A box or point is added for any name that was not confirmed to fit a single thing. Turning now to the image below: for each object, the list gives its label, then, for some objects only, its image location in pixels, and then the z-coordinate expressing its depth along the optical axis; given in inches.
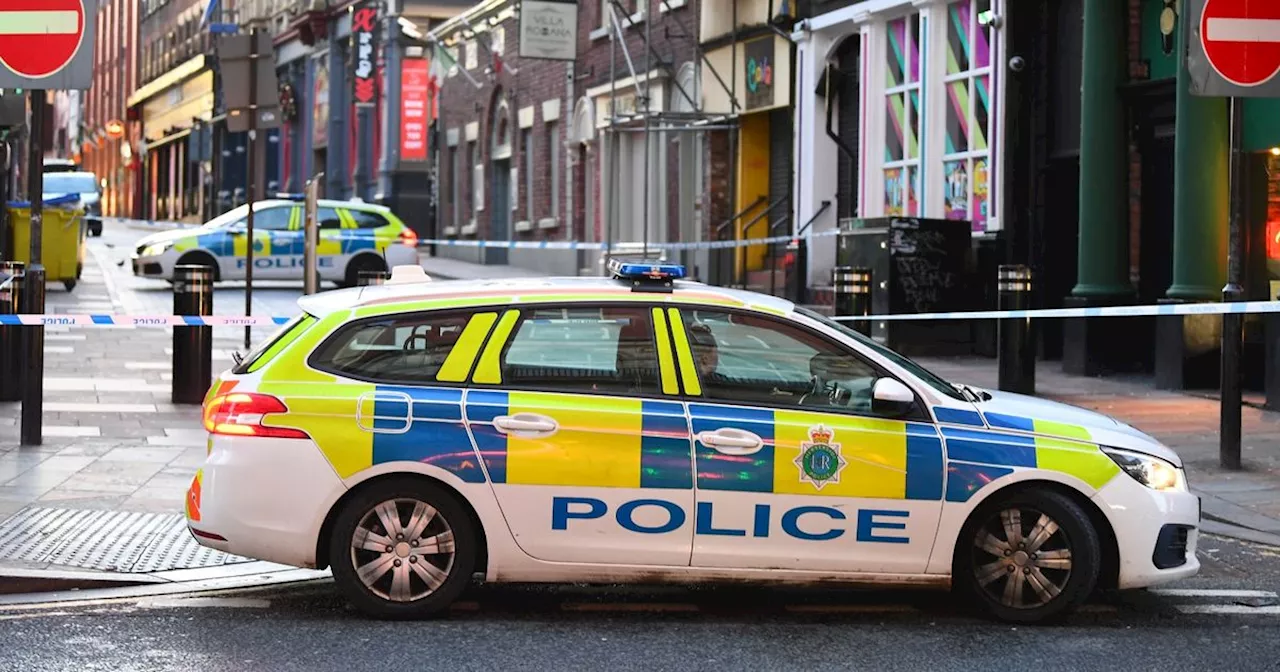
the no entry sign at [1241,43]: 454.6
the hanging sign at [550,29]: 1266.0
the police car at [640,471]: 295.4
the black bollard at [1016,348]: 615.5
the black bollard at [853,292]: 684.7
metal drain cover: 334.3
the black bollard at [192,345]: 581.6
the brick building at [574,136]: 1145.4
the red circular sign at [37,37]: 463.5
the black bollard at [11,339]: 526.9
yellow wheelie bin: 1110.4
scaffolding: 1075.9
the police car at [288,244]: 1179.9
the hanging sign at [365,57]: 1847.9
